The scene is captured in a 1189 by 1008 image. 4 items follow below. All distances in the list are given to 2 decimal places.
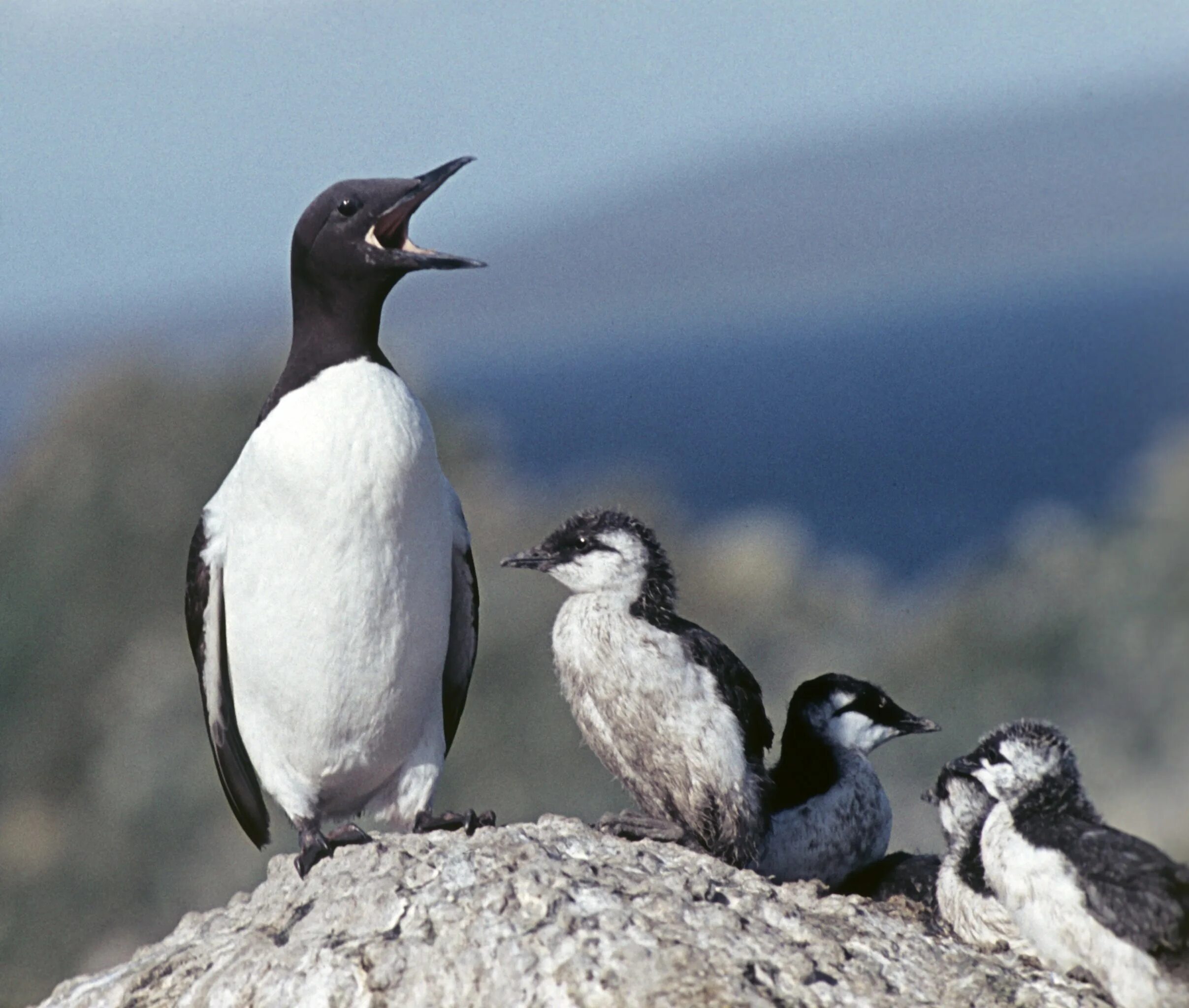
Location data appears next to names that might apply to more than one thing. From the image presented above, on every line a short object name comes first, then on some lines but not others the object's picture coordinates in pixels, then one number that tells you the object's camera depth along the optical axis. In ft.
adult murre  36.73
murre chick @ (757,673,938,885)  37.93
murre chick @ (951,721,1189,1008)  28.68
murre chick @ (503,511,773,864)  35.73
